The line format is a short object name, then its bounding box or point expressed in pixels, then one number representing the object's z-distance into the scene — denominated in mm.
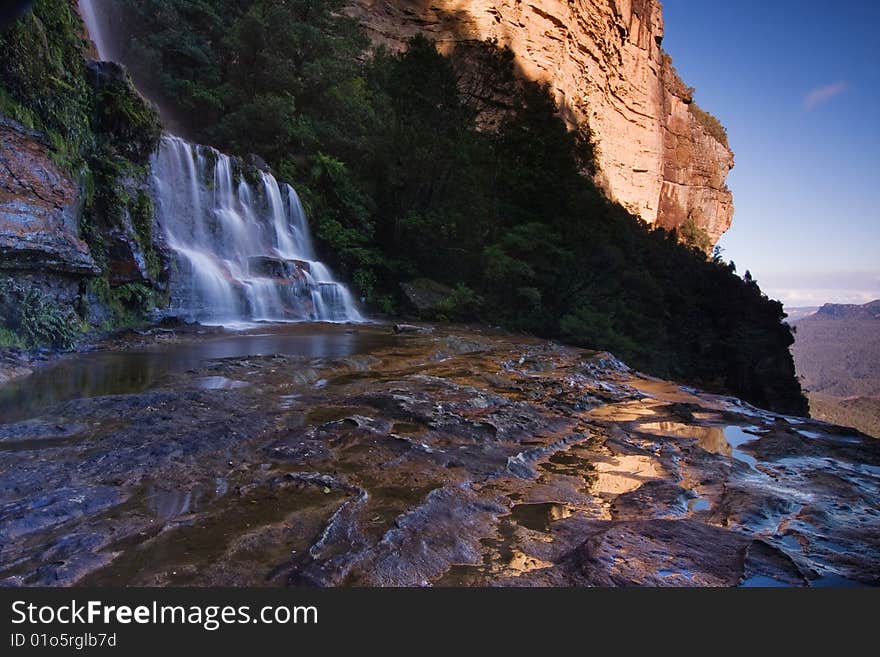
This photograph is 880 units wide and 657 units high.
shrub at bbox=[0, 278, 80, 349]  6687
